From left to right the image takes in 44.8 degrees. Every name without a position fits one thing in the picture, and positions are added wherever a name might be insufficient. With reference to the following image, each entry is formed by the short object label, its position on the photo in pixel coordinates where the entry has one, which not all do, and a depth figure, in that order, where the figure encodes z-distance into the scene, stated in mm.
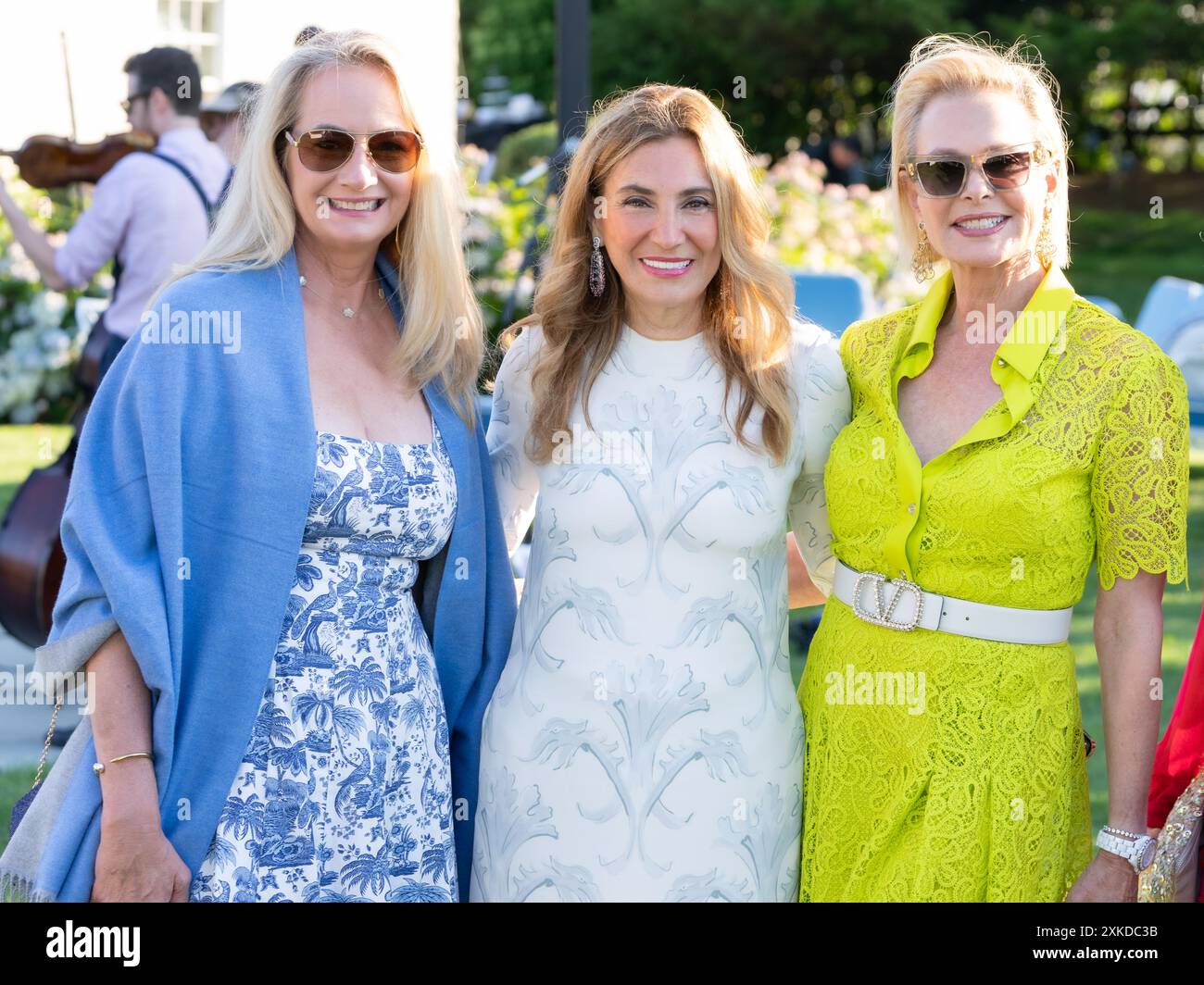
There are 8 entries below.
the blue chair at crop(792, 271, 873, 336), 7344
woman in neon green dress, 2609
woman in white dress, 2760
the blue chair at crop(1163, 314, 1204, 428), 8586
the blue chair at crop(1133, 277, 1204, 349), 8797
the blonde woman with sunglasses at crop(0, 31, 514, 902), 2500
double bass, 5398
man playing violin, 5840
